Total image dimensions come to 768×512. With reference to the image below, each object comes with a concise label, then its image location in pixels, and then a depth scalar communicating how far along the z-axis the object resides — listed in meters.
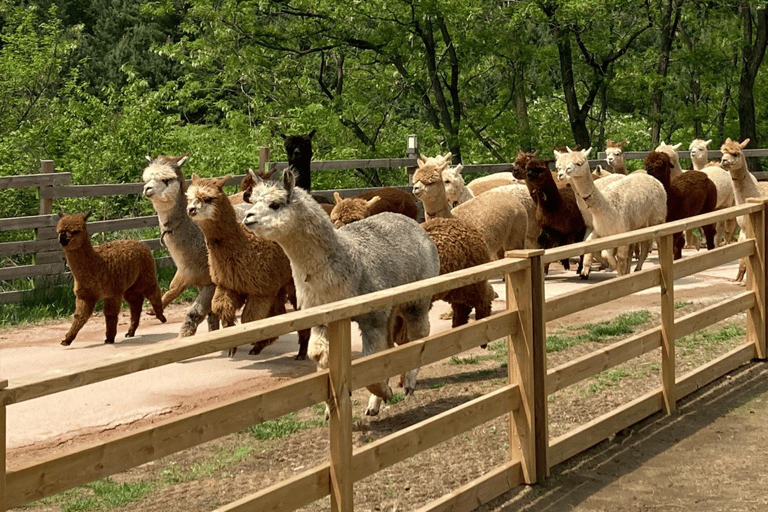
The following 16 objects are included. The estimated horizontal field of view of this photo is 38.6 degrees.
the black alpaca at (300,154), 12.61
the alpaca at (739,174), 15.95
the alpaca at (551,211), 14.46
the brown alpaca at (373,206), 10.14
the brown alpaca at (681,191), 16.09
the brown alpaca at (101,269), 10.70
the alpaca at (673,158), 18.28
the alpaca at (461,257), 9.37
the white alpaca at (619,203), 14.18
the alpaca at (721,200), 17.98
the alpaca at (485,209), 12.91
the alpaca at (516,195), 14.76
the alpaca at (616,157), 18.38
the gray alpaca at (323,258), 7.25
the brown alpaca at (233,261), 9.58
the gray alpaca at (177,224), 10.86
